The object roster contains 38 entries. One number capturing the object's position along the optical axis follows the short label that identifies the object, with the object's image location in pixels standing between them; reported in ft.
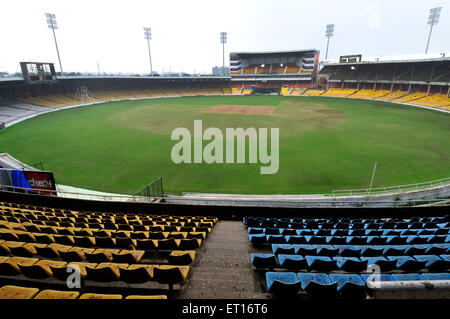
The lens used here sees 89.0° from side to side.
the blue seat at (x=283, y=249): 19.70
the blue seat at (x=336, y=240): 22.06
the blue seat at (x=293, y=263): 16.93
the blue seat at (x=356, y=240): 22.26
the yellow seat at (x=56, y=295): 11.39
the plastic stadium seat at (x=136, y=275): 14.00
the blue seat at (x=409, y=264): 16.99
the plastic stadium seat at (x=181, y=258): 16.58
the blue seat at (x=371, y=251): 19.62
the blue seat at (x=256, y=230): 25.71
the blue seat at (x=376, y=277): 14.77
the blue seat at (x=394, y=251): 20.03
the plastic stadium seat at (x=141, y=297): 11.52
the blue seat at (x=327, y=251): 19.15
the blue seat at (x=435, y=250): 19.47
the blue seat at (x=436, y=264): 16.84
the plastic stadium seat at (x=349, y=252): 19.36
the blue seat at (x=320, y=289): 12.82
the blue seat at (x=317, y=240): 22.36
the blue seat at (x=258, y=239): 22.54
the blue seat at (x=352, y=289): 13.11
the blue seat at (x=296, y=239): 22.63
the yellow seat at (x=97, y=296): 11.45
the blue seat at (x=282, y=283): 13.25
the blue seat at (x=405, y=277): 14.87
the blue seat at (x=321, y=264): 16.69
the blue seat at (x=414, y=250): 19.76
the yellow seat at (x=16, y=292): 11.09
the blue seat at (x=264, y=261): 16.66
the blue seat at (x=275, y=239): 22.45
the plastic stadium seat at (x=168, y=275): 13.75
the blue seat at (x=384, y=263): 17.07
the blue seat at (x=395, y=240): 22.61
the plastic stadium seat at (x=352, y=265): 16.63
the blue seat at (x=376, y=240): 22.70
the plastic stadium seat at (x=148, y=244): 19.51
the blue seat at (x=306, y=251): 19.43
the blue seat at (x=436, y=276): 15.10
